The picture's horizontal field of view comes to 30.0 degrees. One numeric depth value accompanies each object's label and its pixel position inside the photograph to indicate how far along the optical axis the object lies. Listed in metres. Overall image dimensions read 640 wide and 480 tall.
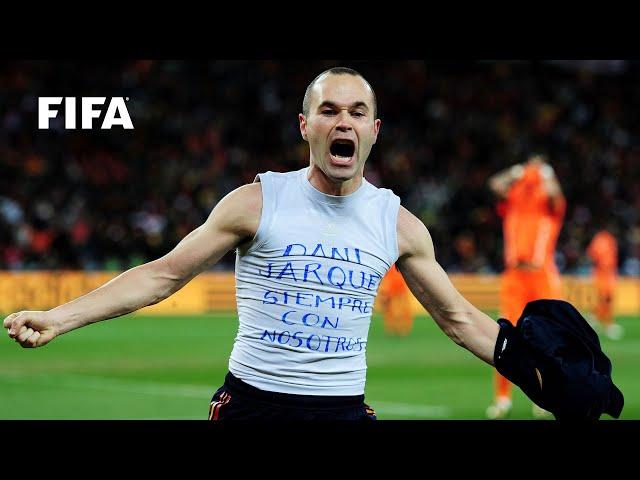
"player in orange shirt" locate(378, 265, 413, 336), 21.20
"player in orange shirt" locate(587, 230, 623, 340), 23.03
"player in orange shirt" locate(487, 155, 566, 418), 11.12
